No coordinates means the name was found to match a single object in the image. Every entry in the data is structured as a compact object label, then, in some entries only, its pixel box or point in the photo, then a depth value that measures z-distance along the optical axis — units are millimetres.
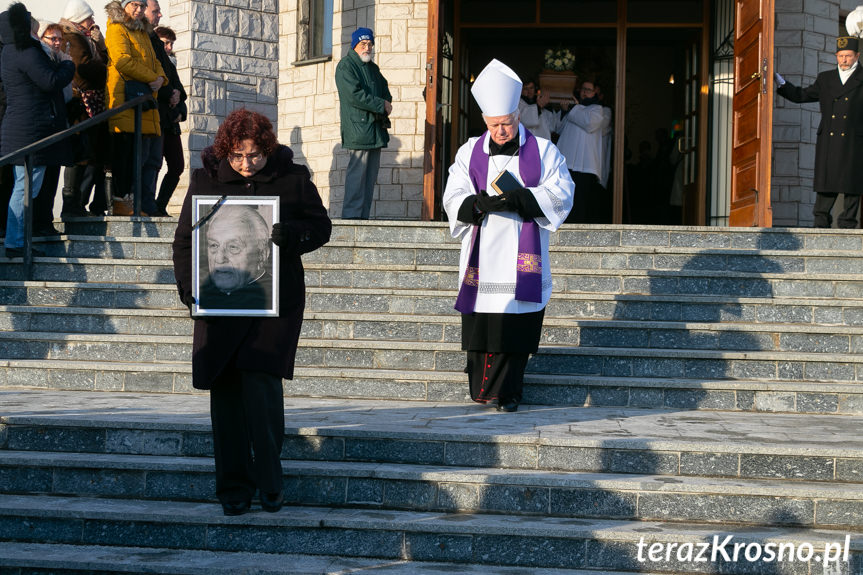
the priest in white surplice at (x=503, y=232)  6414
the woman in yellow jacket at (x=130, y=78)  9477
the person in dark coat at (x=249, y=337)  4770
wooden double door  10266
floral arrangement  14656
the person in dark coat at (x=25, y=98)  8367
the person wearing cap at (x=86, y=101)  9461
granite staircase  4730
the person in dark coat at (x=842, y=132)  9562
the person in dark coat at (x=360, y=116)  10234
